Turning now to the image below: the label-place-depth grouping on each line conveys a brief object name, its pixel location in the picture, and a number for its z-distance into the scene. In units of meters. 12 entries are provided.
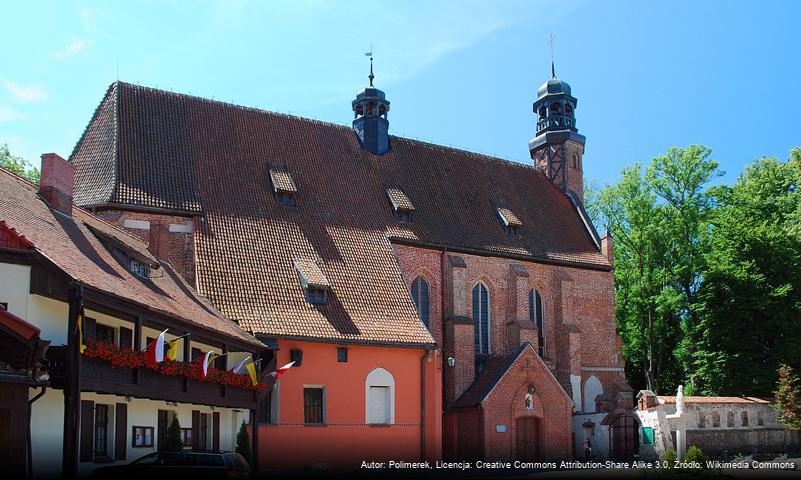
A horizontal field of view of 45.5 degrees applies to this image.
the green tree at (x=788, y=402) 37.66
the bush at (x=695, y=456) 24.45
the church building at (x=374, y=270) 30.58
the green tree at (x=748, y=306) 41.72
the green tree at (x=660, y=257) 49.62
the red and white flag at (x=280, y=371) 27.94
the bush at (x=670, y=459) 24.23
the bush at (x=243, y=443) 26.30
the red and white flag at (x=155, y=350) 19.91
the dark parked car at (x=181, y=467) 18.06
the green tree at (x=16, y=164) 45.57
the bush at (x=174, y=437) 22.44
